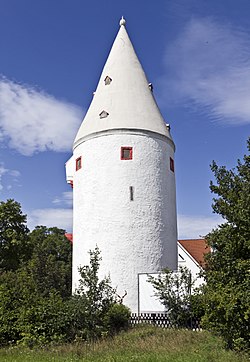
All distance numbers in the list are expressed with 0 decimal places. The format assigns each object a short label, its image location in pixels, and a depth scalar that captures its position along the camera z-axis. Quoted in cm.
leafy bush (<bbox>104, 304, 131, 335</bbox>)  1678
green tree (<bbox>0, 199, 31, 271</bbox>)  2700
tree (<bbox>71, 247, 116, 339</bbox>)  1546
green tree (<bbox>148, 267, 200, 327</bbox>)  1733
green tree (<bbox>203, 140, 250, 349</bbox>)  1062
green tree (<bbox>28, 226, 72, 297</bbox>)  2730
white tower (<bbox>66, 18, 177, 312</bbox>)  2184
